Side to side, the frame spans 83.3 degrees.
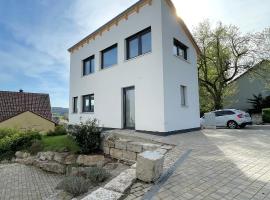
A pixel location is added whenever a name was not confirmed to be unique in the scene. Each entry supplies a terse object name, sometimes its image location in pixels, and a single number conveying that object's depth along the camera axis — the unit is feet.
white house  24.63
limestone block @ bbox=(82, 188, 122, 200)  8.68
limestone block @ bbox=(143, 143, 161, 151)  17.46
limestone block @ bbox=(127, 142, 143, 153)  18.25
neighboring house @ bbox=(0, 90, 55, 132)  67.22
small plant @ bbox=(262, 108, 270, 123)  50.49
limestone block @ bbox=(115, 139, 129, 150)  19.78
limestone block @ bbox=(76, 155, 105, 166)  21.61
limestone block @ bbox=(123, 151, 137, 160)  18.74
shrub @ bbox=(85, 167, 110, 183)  13.08
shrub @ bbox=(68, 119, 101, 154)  22.69
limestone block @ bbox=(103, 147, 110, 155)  21.87
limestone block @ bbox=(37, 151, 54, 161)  25.64
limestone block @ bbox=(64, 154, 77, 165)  23.42
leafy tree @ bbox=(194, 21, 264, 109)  52.32
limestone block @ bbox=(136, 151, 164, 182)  10.33
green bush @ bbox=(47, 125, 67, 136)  36.28
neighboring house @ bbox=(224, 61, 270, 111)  67.43
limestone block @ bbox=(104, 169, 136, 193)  9.57
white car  38.09
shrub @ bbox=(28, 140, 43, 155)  28.71
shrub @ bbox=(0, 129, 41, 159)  32.60
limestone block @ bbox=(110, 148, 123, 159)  20.22
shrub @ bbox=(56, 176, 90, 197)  11.03
